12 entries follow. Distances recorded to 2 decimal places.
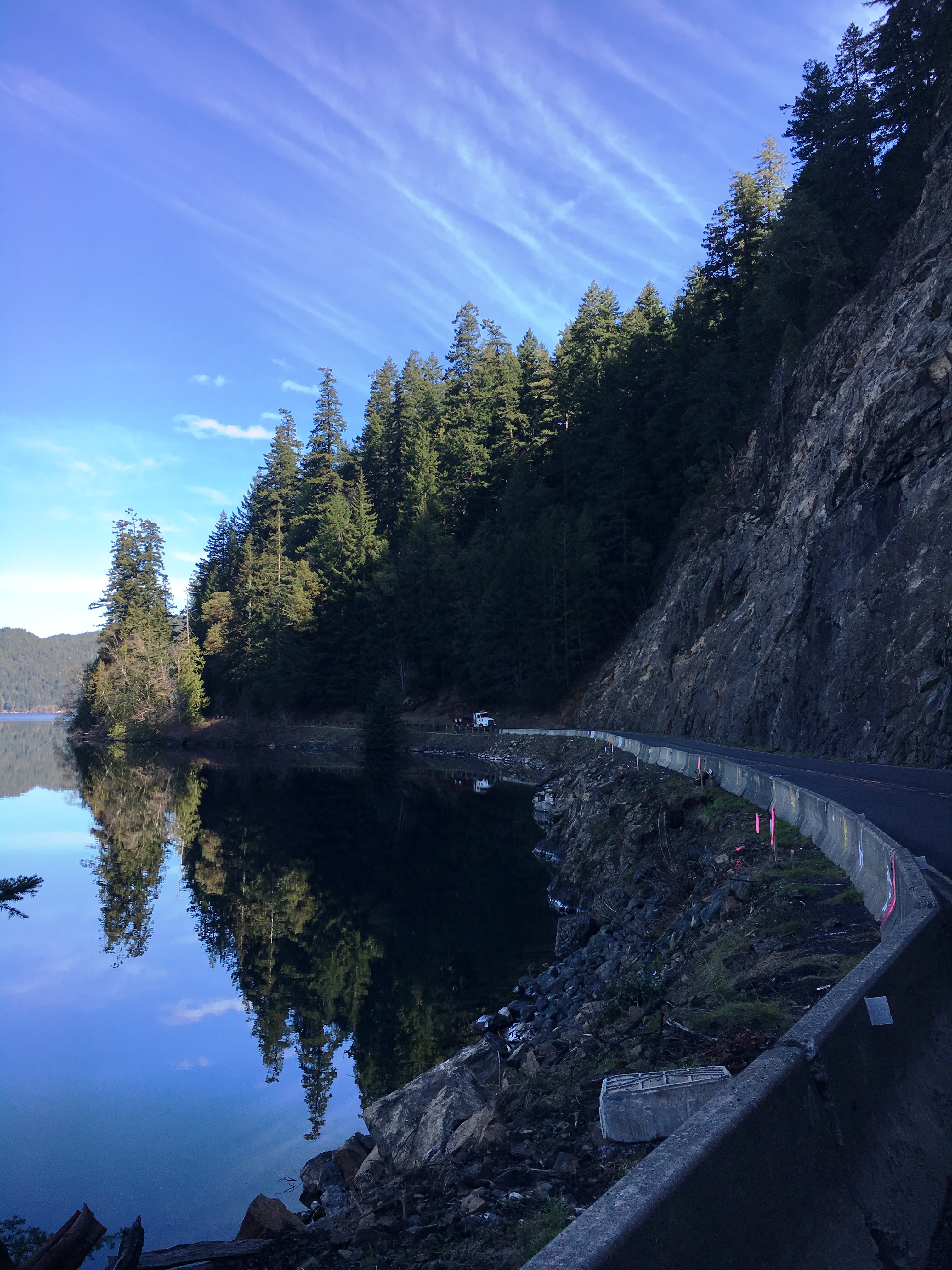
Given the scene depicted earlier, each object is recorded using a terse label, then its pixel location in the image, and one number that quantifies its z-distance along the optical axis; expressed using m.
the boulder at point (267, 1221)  6.58
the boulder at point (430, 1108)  7.64
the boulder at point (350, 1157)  8.85
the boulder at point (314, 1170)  8.98
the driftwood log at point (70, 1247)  5.57
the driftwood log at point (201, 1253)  6.36
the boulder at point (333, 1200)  7.43
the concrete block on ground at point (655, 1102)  4.80
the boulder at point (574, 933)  16.11
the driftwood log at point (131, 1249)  6.66
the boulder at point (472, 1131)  6.37
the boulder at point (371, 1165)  7.98
